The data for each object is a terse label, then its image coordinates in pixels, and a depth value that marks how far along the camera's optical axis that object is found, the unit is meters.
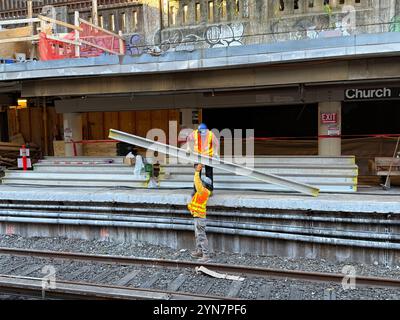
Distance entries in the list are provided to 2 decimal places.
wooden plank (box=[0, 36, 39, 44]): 11.82
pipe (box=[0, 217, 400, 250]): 7.56
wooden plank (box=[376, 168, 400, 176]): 10.11
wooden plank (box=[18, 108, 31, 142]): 19.34
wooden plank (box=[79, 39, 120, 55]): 11.88
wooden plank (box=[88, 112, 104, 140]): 18.17
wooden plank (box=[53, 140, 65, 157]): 16.78
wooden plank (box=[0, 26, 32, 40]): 14.62
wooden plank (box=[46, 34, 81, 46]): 11.51
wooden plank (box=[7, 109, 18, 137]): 19.47
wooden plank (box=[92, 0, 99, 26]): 14.55
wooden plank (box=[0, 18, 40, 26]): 11.77
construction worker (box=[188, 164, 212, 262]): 7.82
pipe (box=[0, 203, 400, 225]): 7.76
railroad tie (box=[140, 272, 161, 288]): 6.71
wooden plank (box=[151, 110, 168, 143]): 16.98
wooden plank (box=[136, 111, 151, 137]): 17.27
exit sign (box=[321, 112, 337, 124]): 11.80
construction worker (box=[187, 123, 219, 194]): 8.72
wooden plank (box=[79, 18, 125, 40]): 12.40
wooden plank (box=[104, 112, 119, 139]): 17.81
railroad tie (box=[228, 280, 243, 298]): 6.23
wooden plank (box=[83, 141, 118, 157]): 15.67
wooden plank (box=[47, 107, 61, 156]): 18.93
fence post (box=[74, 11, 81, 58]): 11.58
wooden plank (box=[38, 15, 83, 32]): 11.39
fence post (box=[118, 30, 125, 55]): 14.03
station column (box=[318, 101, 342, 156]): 11.80
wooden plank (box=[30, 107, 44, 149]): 19.22
